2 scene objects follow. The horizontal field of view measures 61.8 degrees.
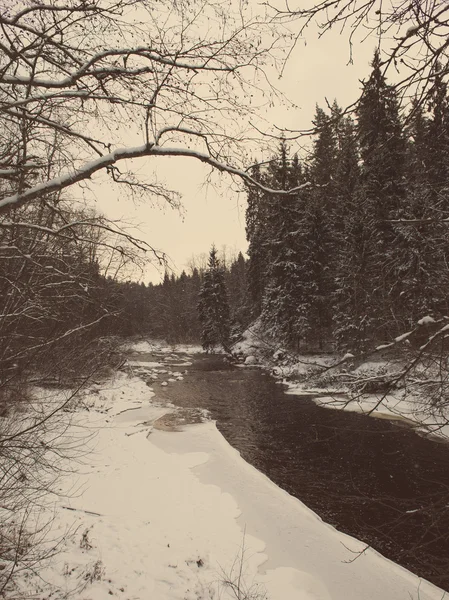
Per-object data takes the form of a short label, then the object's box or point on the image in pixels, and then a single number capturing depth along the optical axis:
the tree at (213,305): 42.78
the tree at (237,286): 46.51
